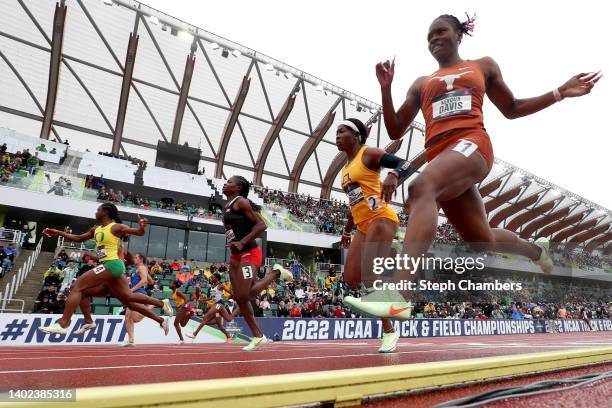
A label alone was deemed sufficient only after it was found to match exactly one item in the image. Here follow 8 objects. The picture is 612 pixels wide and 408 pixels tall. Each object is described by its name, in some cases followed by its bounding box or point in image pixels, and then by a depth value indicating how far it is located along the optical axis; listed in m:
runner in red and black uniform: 4.70
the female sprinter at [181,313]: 9.23
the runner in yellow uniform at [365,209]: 3.38
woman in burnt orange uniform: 2.33
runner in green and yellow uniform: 5.10
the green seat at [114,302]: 11.66
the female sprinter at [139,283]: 7.18
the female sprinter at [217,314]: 8.63
